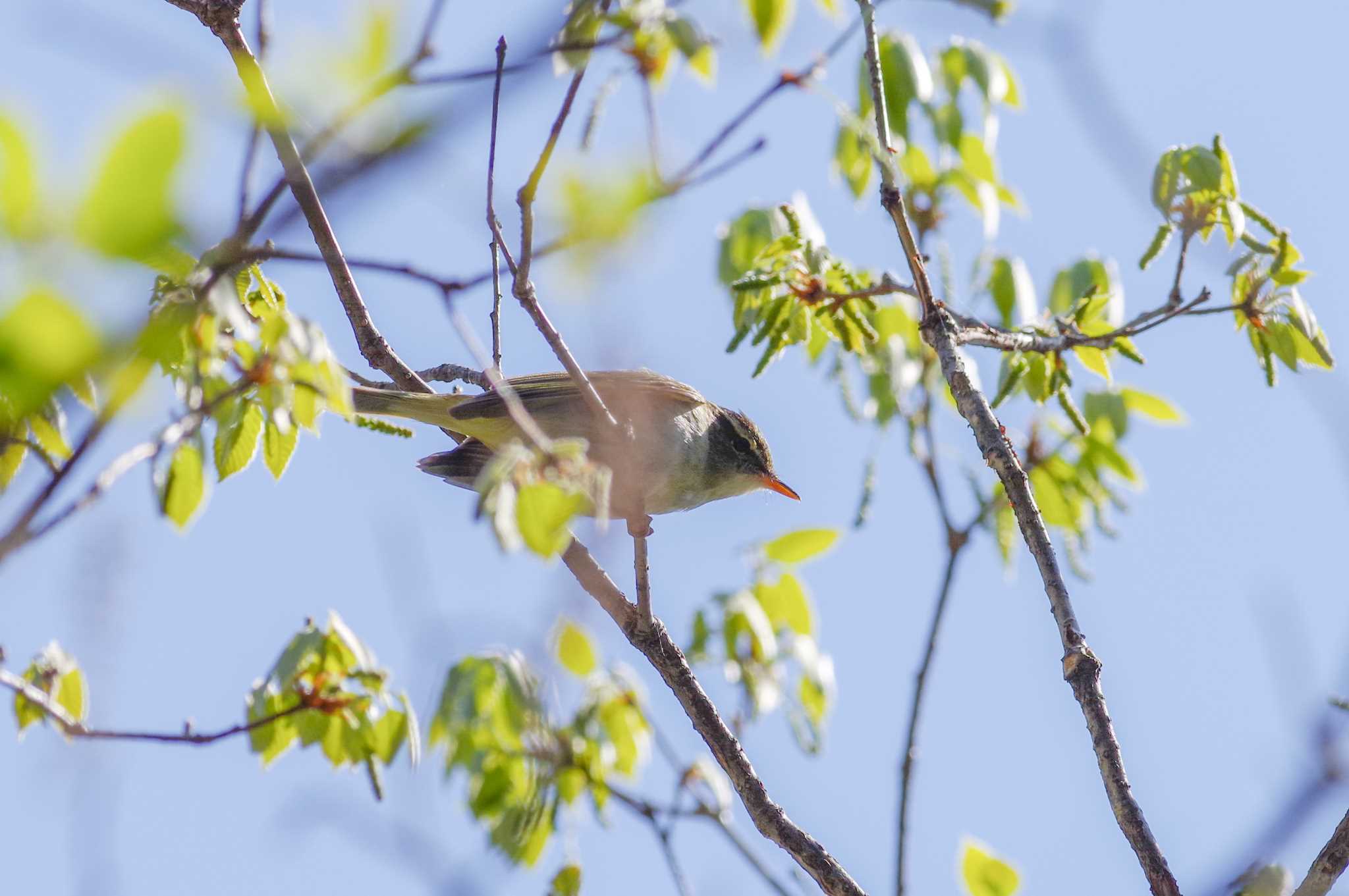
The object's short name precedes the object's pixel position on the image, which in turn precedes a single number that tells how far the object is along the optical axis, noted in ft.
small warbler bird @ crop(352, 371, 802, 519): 31.35
